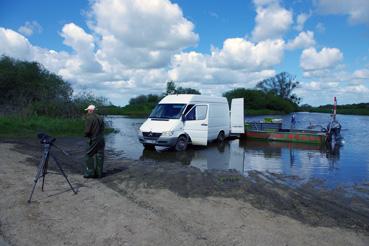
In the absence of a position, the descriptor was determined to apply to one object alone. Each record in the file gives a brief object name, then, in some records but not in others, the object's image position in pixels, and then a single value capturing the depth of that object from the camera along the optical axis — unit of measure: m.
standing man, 8.76
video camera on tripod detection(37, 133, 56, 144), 7.21
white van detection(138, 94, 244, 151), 14.62
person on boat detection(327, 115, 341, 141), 19.26
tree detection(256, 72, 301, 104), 105.25
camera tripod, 7.09
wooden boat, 19.06
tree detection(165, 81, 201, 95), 74.87
